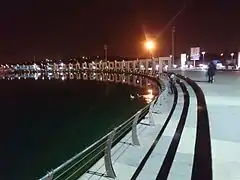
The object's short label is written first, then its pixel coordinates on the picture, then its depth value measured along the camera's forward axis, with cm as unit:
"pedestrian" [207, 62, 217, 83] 1428
